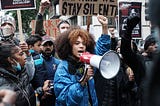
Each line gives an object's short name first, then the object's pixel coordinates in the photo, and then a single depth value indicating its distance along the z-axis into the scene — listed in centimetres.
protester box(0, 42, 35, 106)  280
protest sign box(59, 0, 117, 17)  464
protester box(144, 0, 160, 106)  54
